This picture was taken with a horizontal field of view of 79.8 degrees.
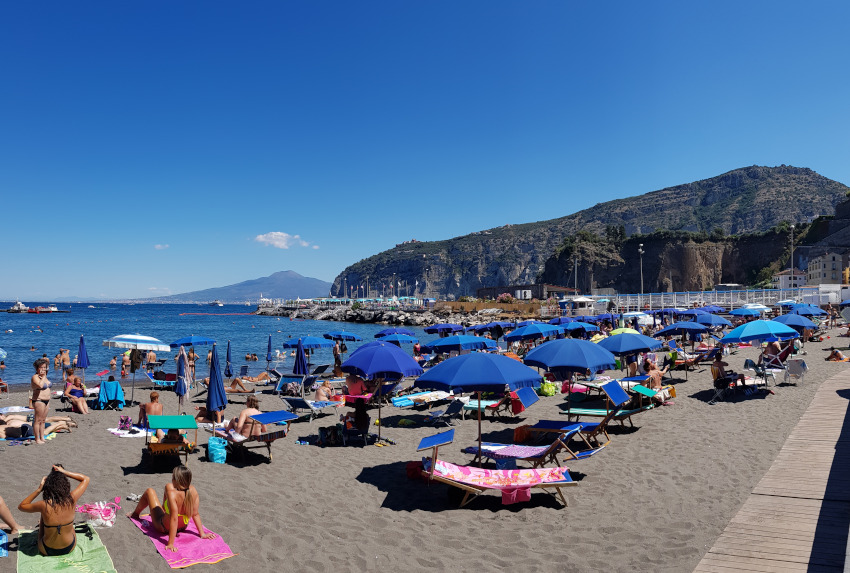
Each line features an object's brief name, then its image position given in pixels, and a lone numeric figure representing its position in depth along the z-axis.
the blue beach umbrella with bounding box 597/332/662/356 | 11.49
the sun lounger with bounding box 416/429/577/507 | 6.15
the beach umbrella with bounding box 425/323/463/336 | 25.34
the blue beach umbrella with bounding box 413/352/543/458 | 6.80
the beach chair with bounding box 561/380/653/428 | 9.30
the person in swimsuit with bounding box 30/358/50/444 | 8.90
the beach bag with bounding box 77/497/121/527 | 5.29
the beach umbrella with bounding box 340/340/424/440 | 8.66
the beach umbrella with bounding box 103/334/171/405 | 13.44
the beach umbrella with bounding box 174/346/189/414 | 12.56
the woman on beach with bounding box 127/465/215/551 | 5.16
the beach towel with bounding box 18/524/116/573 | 4.33
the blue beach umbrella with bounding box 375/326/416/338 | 20.80
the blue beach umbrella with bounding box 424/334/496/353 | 15.57
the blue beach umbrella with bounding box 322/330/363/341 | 20.05
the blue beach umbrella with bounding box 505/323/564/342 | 17.55
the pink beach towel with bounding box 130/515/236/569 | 4.73
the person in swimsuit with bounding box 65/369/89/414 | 12.27
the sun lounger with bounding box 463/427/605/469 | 6.93
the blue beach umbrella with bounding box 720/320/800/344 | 12.07
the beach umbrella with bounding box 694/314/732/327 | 16.83
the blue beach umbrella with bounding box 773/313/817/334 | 15.84
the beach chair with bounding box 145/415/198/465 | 7.48
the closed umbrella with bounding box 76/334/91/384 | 16.33
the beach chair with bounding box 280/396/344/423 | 11.51
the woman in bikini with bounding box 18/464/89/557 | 4.51
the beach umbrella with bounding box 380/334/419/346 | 18.36
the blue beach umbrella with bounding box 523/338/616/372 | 8.55
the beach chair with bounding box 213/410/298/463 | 8.08
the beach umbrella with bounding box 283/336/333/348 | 17.48
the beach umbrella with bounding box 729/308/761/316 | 22.85
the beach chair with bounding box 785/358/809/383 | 12.70
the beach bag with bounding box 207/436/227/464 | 7.96
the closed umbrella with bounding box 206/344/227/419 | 9.47
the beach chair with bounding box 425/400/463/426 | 11.09
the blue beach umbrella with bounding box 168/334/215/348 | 16.84
